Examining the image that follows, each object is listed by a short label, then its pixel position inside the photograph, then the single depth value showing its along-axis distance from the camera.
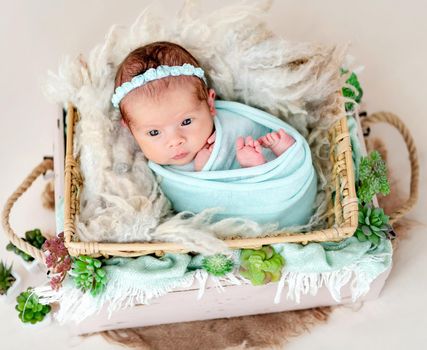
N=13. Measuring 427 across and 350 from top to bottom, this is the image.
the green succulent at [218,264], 1.25
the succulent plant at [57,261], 1.23
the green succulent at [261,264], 1.23
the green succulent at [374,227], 1.30
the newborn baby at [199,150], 1.30
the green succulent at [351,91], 1.51
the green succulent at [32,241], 1.55
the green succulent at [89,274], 1.22
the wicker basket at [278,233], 1.21
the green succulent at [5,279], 1.54
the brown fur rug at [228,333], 1.46
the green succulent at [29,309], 1.45
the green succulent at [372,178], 1.33
